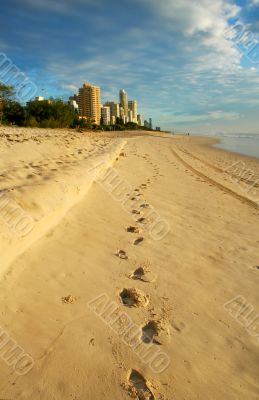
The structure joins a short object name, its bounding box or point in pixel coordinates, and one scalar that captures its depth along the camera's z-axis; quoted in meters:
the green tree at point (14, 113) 45.00
